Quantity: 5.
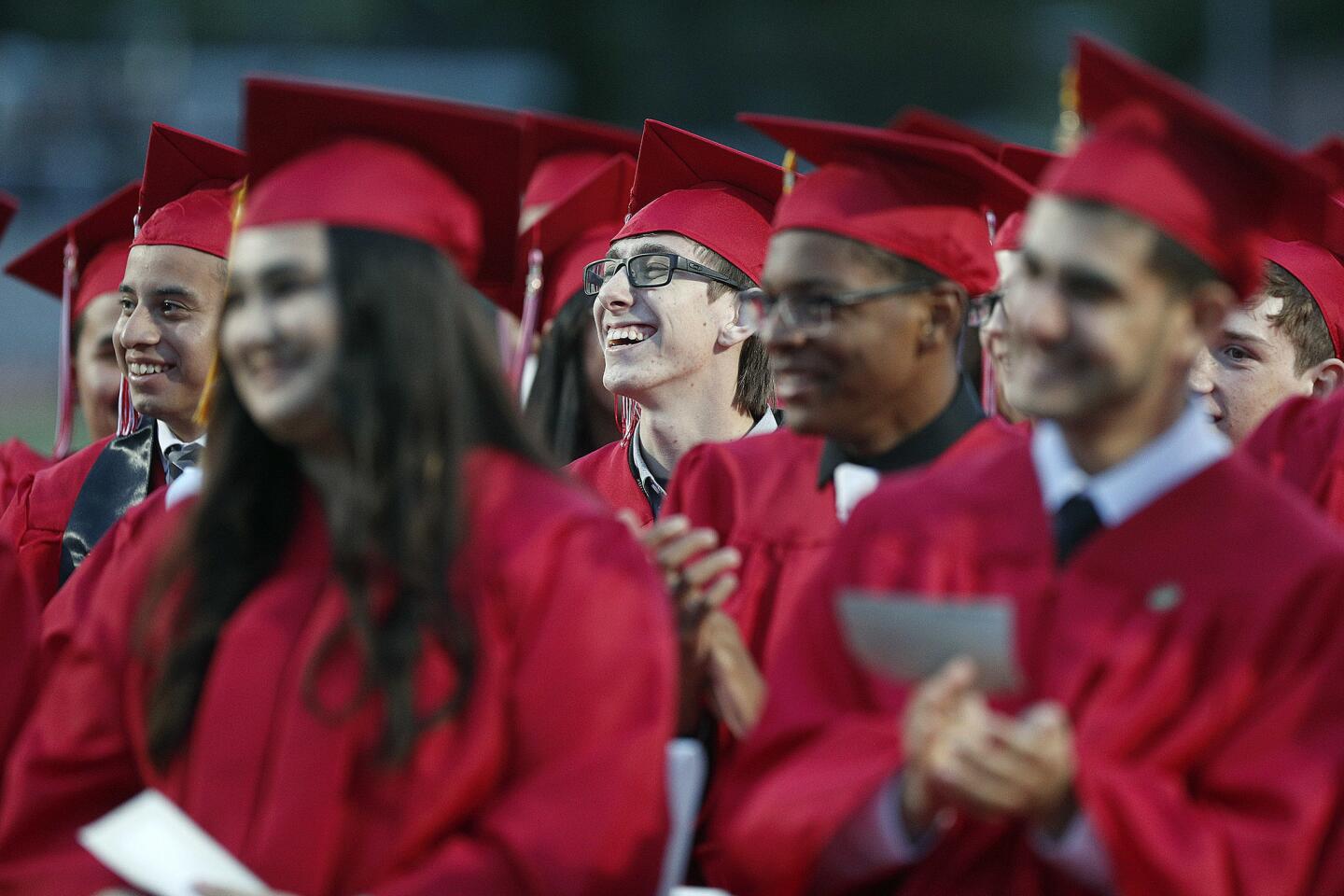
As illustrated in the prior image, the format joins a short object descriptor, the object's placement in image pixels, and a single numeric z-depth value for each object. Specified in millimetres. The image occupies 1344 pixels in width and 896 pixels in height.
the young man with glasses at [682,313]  10109
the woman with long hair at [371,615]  5562
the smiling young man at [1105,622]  5348
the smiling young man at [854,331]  7285
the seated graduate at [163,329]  10469
